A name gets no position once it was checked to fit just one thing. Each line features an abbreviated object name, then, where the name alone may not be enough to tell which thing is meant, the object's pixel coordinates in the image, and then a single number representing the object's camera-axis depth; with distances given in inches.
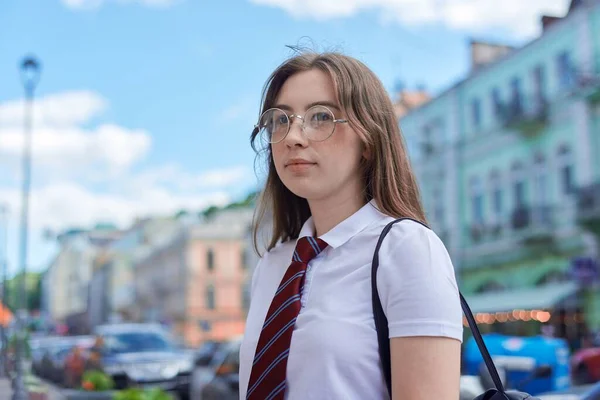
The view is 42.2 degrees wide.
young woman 65.0
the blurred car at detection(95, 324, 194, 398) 532.1
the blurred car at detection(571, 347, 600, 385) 465.7
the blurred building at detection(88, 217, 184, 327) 3764.8
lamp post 179.0
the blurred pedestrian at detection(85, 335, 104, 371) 462.4
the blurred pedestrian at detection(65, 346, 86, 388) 382.4
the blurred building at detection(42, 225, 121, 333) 3964.1
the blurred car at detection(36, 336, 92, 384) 327.0
